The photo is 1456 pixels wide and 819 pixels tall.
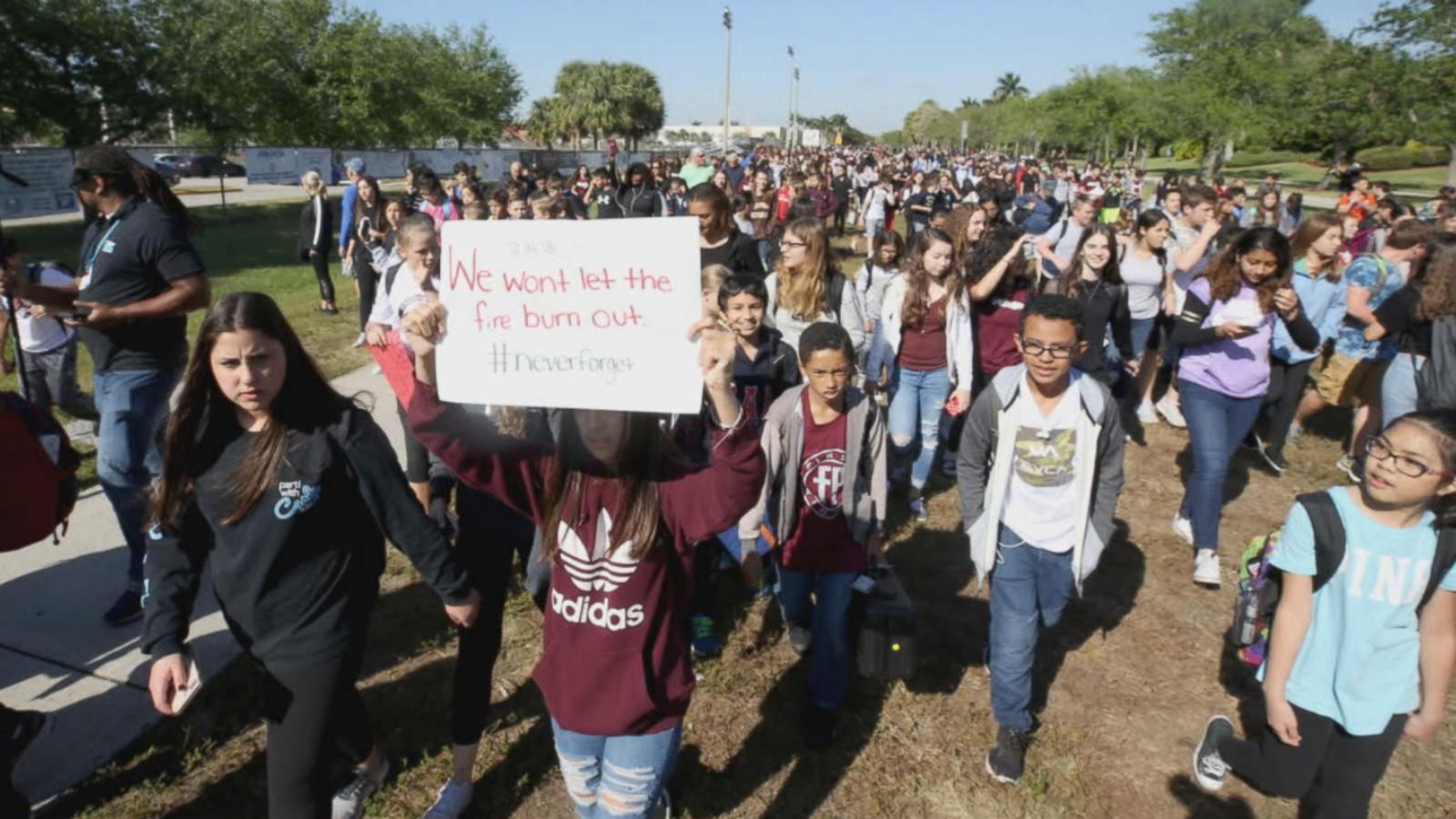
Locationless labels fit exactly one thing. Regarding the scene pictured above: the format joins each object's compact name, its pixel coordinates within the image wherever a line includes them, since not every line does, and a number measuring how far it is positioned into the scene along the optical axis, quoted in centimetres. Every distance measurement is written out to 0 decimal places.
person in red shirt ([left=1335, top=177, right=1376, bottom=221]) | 1158
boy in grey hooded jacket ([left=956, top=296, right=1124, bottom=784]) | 322
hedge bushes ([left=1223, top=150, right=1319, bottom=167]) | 6450
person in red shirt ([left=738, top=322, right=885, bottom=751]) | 338
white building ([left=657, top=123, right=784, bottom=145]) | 11456
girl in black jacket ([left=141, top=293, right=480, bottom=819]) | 227
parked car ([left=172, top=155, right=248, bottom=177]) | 3908
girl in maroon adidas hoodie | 215
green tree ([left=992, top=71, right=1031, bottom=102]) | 15548
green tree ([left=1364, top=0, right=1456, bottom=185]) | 3047
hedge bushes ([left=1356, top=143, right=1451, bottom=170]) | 5169
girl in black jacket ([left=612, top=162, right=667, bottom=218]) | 1163
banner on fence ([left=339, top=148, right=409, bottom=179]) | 2726
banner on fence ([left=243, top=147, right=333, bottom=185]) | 2242
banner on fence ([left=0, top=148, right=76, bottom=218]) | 1634
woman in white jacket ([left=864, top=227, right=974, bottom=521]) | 538
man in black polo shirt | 365
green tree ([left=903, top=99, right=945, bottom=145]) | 12306
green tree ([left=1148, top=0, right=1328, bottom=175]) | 4056
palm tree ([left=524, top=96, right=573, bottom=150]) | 7788
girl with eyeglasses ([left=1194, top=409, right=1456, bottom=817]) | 244
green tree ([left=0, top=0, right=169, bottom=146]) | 1938
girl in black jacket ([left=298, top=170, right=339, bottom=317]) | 1059
